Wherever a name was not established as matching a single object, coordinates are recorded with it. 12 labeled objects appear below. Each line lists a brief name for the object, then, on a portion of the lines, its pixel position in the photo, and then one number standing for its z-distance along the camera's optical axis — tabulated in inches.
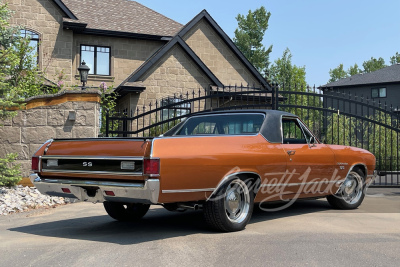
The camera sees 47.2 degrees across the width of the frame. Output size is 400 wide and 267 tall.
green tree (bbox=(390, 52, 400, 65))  3833.7
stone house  781.9
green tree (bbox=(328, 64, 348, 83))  3161.9
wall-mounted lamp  526.3
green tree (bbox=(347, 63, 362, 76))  3325.5
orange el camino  207.3
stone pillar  390.0
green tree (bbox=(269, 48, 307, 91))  1695.4
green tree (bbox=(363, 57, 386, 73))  3481.8
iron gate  457.7
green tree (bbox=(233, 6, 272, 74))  1913.1
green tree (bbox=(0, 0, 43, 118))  370.6
